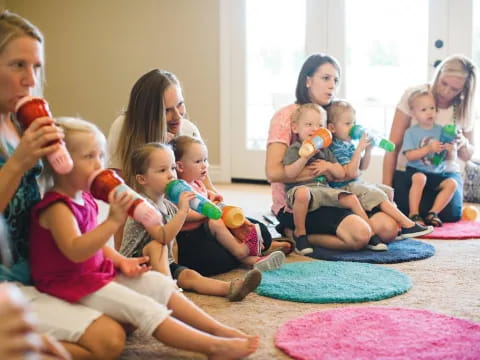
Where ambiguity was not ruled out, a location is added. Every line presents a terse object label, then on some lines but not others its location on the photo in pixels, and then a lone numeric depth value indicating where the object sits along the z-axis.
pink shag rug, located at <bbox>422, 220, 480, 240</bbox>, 2.92
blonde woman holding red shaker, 1.45
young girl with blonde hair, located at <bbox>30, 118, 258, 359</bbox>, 1.49
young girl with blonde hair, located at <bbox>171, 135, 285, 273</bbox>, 2.27
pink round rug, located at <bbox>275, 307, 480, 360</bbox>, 1.61
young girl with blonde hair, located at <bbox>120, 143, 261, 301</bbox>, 1.89
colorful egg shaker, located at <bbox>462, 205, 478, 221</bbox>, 3.32
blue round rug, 2.51
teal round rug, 2.04
